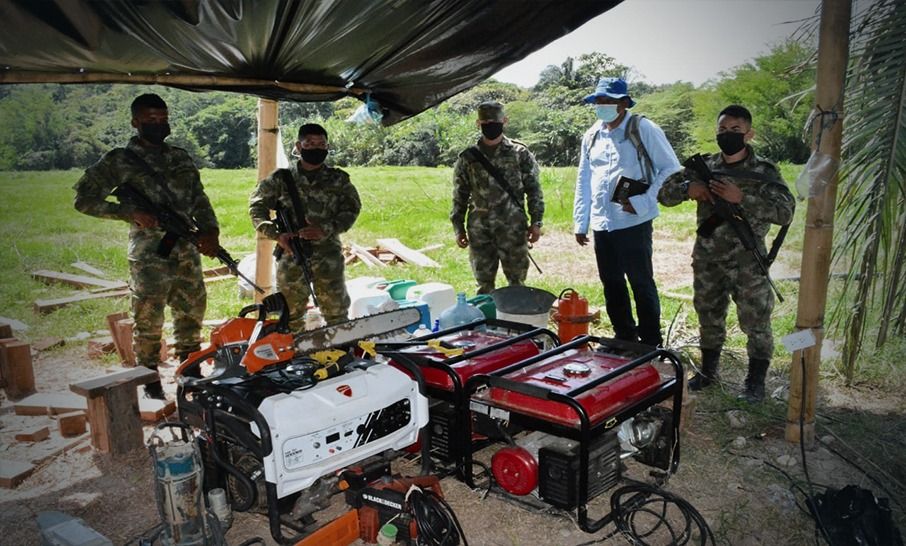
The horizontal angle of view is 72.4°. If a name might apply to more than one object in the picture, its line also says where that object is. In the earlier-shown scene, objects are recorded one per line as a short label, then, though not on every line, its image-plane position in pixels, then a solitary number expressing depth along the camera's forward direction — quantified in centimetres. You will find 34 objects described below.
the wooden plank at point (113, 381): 418
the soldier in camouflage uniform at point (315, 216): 558
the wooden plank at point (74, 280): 877
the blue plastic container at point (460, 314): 511
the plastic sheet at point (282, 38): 359
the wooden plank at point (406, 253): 1015
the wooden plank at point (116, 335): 619
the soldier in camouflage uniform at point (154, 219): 500
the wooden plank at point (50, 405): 499
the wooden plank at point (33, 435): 457
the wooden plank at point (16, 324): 649
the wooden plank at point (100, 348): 643
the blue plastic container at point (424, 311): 583
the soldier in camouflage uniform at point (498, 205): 623
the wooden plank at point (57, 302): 772
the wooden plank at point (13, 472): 394
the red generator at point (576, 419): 322
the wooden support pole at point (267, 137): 614
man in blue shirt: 528
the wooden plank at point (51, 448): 432
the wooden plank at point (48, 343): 661
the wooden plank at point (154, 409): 478
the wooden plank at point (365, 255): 1005
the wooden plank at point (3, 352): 541
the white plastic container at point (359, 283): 669
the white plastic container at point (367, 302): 626
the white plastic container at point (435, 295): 629
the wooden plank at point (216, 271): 943
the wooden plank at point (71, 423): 465
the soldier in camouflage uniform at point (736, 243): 462
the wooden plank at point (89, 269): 984
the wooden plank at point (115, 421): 427
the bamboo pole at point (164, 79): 409
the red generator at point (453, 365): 365
